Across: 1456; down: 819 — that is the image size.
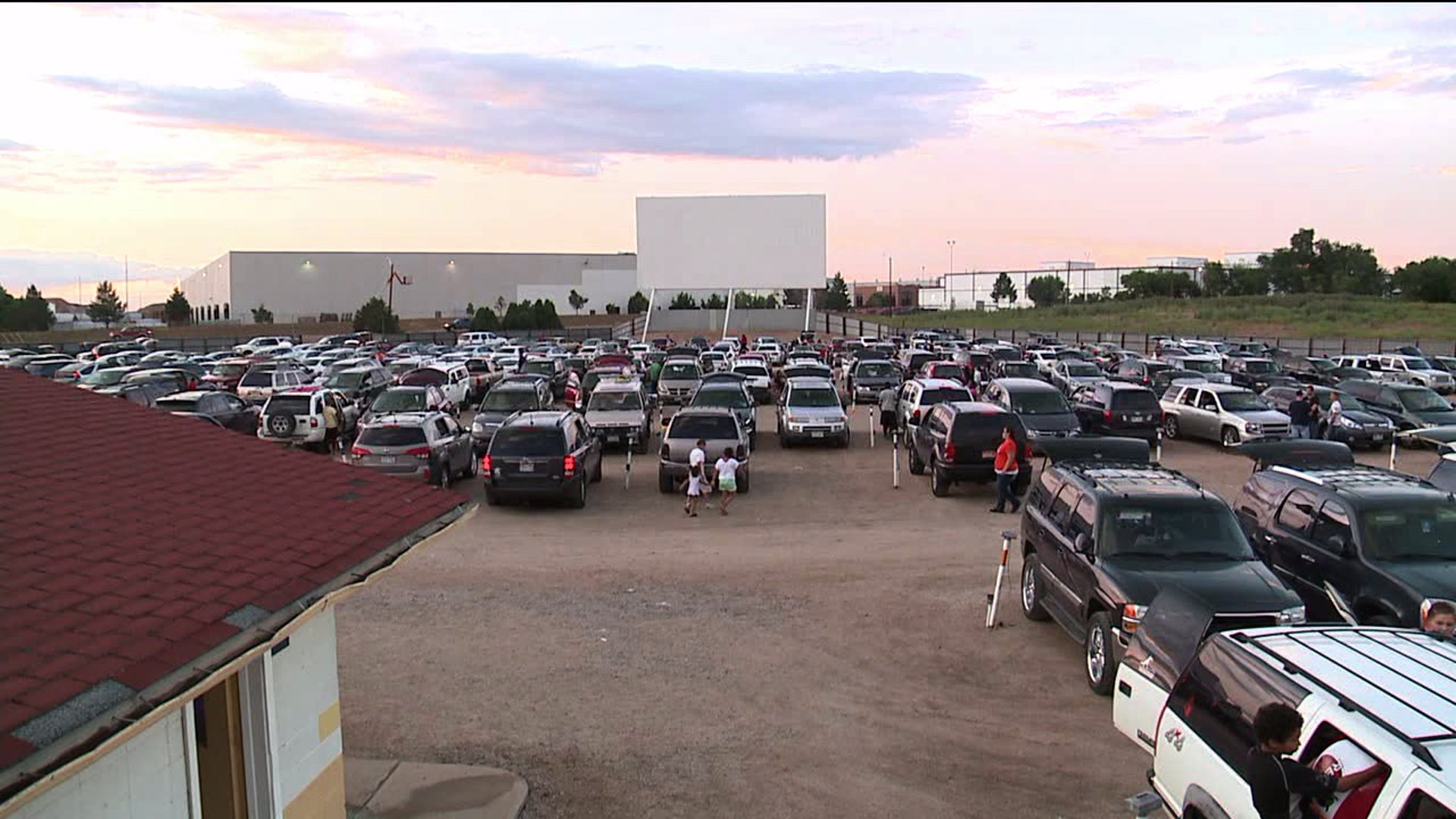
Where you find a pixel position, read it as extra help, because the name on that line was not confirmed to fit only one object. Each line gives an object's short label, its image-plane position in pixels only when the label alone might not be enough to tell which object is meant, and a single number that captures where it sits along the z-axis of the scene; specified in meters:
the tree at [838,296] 162.00
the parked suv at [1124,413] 26.78
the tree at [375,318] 88.50
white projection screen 72.31
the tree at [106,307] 119.56
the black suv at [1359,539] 10.64
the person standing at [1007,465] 18.89
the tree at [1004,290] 163.00
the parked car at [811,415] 27.17
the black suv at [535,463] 19.30
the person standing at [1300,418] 25.95
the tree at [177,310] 113.00
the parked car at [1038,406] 23.61
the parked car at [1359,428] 27.03
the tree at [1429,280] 108.56
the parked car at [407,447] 19.95
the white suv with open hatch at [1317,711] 4.98
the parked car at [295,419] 26.09
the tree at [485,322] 92.44
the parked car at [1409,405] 28.05
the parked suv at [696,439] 21.20
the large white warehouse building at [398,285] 113.88
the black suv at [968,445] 20.33
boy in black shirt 5.38
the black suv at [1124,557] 9.92
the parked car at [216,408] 25.67
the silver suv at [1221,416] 26.42
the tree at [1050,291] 156.62
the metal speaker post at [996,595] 12.44
